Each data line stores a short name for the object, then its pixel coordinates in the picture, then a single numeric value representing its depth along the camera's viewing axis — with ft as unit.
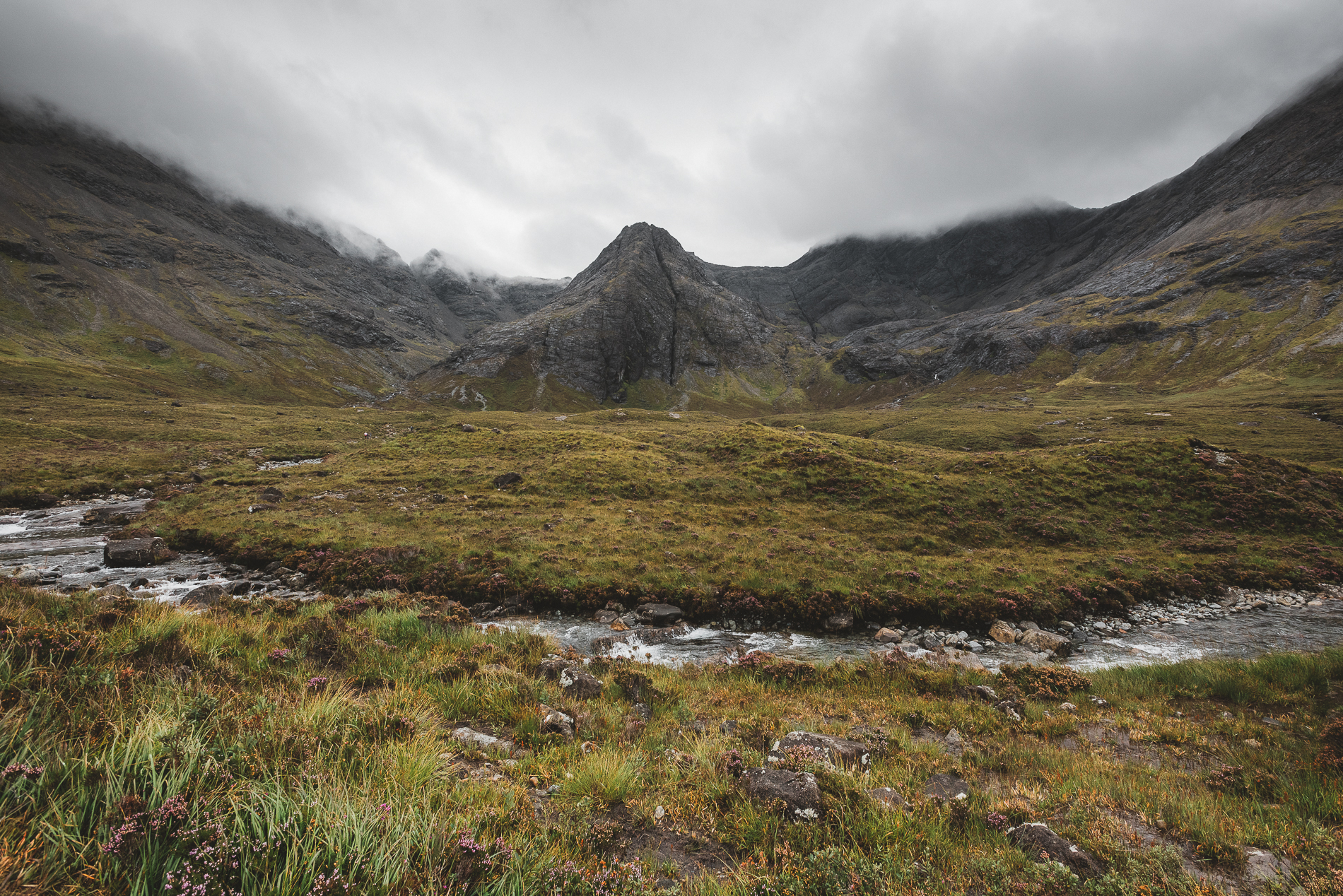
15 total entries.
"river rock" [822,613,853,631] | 64.34
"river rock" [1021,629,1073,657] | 57.52
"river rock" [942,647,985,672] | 50.08
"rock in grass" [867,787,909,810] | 19.38
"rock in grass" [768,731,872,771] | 24.14
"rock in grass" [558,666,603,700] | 32.55
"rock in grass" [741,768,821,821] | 18.61
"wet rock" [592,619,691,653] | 57.88
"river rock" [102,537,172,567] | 73.77
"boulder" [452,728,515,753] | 22.75
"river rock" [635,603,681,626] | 64.64
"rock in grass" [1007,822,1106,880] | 16.30
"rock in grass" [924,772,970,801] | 22.39
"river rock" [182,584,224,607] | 48.03
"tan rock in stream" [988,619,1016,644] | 61.31
